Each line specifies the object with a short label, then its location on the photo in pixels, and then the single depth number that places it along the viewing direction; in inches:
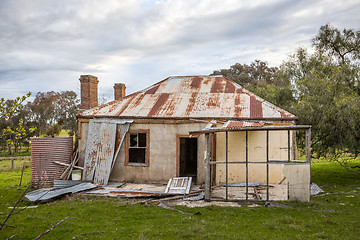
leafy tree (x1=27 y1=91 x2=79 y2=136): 1831.9
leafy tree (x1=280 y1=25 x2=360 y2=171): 619.5
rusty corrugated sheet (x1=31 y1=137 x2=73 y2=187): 609.0
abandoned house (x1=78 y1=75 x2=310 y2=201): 576.4
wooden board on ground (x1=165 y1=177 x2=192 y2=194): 509.4
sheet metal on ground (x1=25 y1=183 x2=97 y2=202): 483.8
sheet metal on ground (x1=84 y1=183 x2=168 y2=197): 507.8
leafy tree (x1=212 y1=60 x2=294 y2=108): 1704.0
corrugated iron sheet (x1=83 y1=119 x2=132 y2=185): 599.8
